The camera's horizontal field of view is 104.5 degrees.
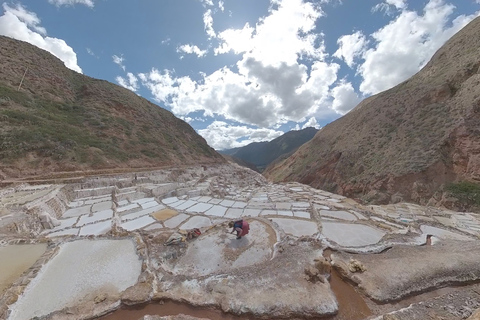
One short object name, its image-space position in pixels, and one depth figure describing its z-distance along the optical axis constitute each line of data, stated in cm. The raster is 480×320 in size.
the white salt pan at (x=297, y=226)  688
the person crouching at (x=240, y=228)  601
